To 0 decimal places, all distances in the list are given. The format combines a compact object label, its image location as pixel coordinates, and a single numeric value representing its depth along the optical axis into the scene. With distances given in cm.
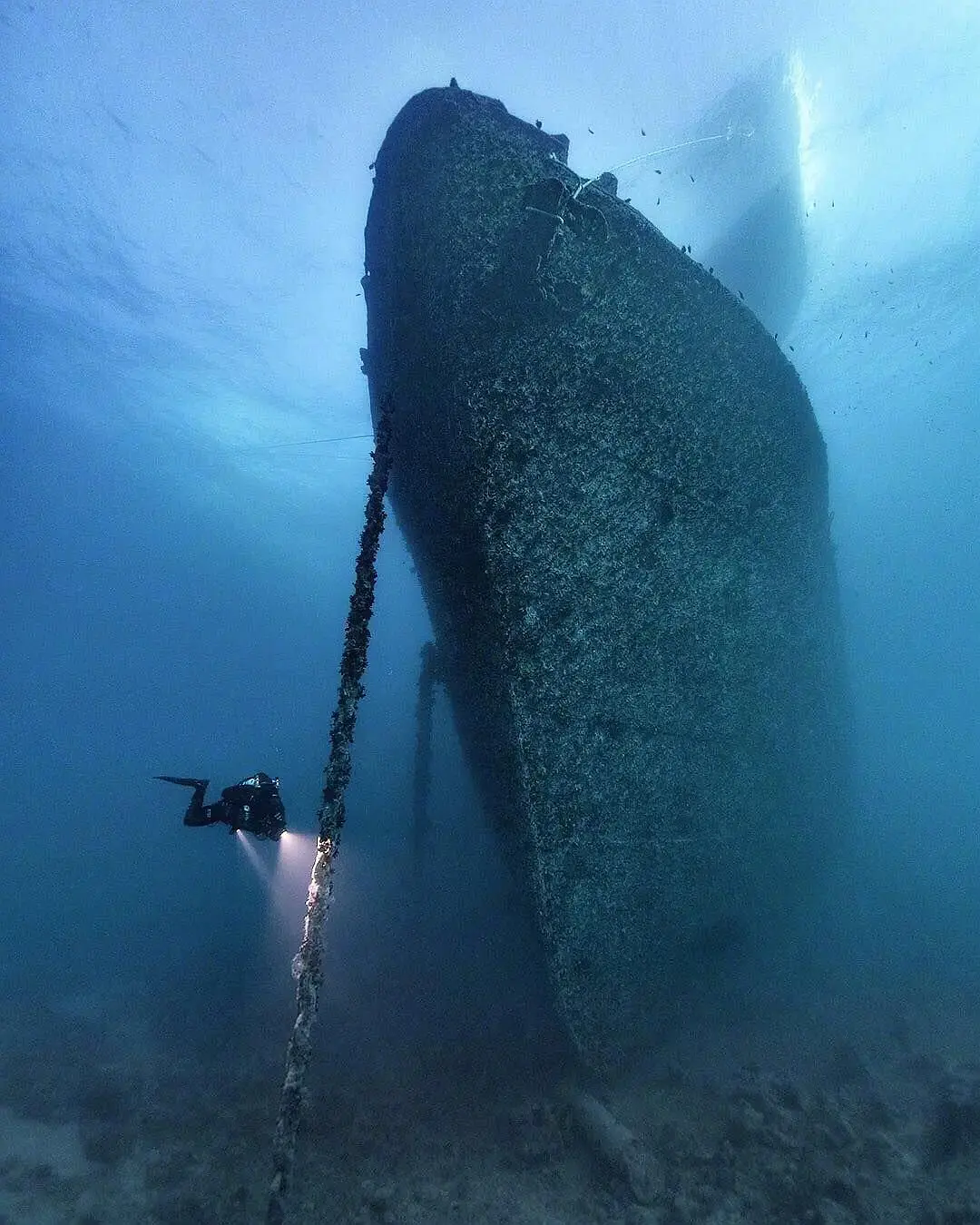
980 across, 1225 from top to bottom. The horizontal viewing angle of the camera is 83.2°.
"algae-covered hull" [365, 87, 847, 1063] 445
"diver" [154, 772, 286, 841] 588
